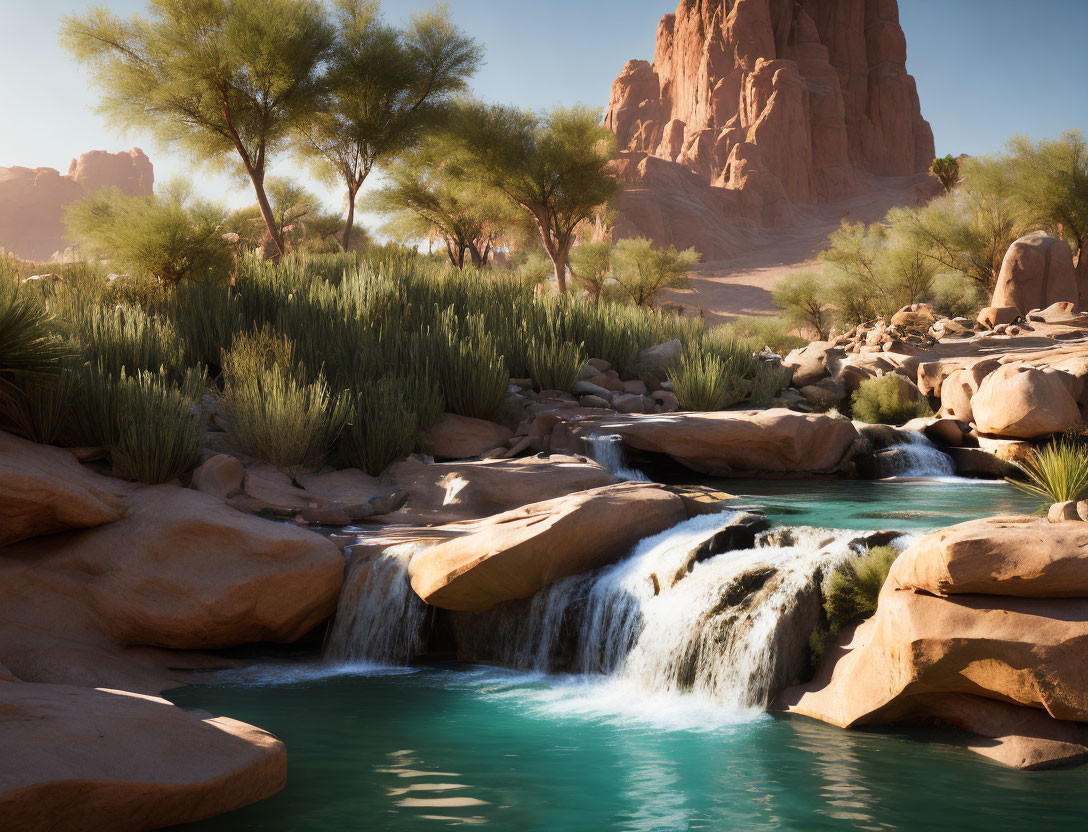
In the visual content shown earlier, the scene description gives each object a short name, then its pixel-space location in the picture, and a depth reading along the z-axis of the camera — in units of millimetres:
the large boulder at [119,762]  3354
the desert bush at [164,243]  14398
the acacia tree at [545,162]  29781
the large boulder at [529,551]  6340
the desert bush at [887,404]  14219
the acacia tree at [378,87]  25844
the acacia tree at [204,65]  21859
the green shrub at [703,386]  12766
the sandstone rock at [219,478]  7680
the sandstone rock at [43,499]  5871
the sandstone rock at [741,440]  10484
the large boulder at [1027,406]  11391
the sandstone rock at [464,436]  10266
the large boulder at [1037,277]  22703
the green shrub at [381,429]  9383
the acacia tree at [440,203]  31375
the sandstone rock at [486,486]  8273
